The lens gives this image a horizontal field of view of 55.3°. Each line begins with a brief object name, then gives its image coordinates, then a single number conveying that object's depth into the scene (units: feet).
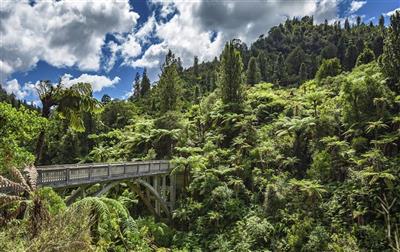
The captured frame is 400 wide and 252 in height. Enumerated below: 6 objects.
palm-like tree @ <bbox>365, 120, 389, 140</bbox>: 65.05
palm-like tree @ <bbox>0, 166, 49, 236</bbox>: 23.35
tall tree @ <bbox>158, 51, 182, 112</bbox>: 114.73
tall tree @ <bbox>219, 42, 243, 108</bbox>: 105.19
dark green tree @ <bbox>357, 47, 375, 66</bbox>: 142.20
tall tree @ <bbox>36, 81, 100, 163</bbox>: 36.96
